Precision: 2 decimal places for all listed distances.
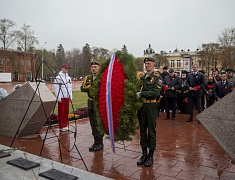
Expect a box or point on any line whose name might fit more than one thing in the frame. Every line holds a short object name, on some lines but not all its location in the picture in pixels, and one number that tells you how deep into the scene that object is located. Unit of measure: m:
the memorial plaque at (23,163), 3.12
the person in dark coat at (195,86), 8.12
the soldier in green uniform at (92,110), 5.14
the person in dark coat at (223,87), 7.76
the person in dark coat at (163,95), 9.88
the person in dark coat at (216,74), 10.28
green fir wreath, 3.77
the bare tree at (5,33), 43.58
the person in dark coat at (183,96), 9.50
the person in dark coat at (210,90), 9.76
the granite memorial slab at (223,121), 3.44
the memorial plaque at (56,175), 2.82
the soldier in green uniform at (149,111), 4.25
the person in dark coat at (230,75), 8.74
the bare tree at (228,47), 37.91
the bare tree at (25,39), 46.47
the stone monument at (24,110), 5.90
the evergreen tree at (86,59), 68.54
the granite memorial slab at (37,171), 2.86
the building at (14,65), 49.83
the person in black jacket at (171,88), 8.85
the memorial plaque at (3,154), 3.53
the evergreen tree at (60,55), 82.88
